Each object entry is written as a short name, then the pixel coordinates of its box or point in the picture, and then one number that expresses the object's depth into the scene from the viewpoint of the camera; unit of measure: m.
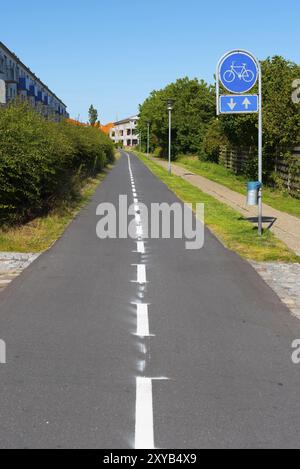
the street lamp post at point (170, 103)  33.69
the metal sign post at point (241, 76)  11.46
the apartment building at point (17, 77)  54.75
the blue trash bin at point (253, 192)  11.62
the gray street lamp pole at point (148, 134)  70.81
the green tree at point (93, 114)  138.24
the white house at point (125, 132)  156.26
